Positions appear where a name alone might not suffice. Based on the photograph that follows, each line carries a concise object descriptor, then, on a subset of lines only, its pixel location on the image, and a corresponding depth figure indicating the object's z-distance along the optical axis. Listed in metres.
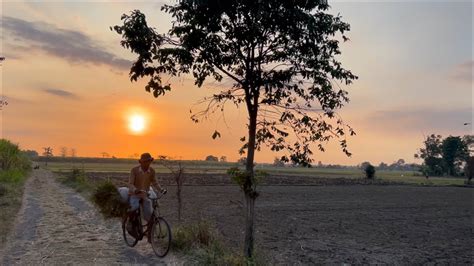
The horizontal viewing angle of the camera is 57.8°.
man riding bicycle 10.38
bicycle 9.92
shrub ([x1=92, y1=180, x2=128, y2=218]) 14.37
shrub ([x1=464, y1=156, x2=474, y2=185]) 76.41
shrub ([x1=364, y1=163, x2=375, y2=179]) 78.75
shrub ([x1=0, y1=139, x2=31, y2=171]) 39.22
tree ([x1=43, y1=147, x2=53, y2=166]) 171.00
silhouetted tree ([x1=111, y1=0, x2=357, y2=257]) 8.08
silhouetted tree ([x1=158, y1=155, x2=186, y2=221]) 11.31
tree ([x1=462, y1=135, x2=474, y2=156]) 140.62
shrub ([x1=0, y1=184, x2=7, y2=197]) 23.04
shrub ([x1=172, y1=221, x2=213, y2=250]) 10.45
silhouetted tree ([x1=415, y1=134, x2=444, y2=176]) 122.38
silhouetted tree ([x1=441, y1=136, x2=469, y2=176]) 119.19
